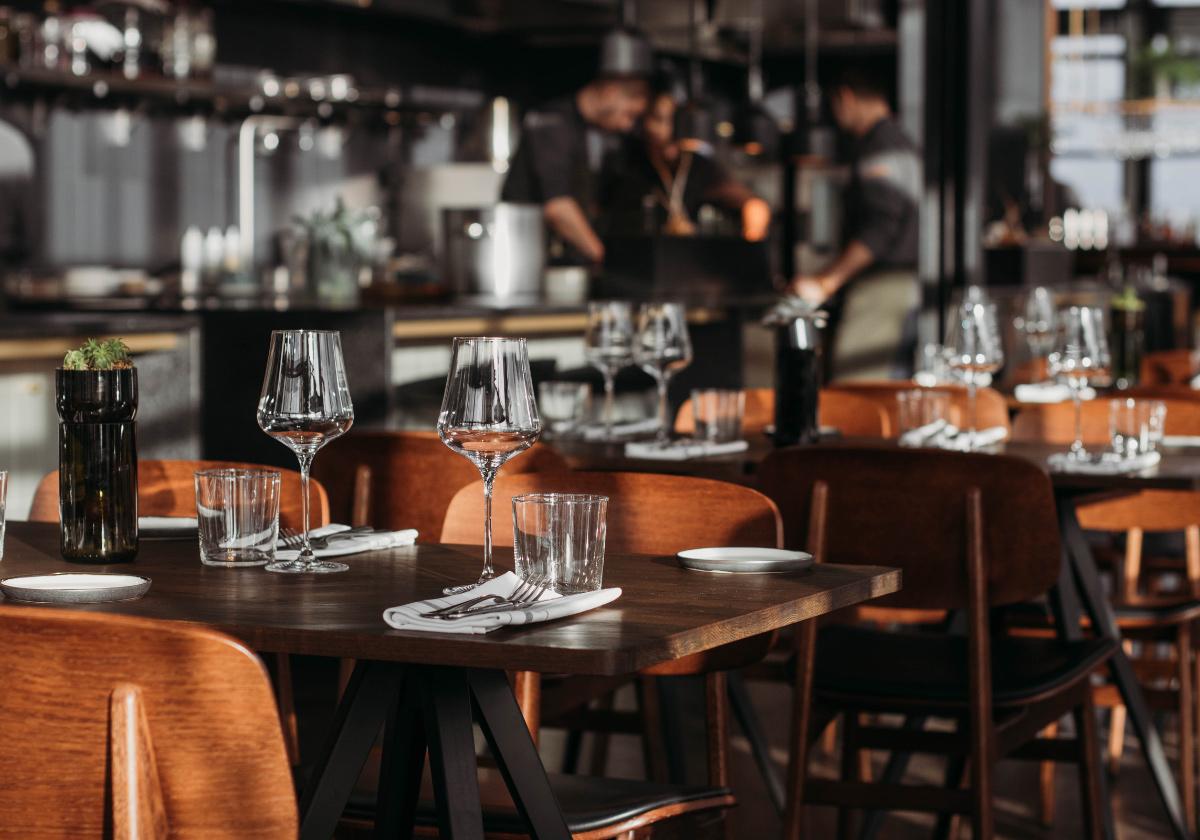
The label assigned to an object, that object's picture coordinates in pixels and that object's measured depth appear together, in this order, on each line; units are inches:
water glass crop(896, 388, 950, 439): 145.7
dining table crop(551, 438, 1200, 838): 128.6
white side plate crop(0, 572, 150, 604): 68.5
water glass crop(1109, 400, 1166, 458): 132.3
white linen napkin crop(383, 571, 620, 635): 61.3
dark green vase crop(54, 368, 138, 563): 79.7
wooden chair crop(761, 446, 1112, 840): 109.5
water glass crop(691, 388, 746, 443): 141.3
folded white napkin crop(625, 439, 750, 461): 132.0
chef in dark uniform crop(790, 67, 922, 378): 309.6
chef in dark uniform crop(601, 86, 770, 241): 306.7
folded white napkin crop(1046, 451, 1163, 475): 124.1
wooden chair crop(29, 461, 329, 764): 98.7
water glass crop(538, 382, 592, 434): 151.7
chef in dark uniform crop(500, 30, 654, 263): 283.1
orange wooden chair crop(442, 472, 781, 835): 93.0
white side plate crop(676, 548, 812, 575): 75.9
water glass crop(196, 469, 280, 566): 78.1
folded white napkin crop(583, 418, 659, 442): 148.3
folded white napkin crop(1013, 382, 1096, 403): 185.3
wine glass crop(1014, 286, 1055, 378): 185.9
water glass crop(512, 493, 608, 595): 70.2
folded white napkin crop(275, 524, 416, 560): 82.0
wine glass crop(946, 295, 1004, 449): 145.6
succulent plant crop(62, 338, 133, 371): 80.2
